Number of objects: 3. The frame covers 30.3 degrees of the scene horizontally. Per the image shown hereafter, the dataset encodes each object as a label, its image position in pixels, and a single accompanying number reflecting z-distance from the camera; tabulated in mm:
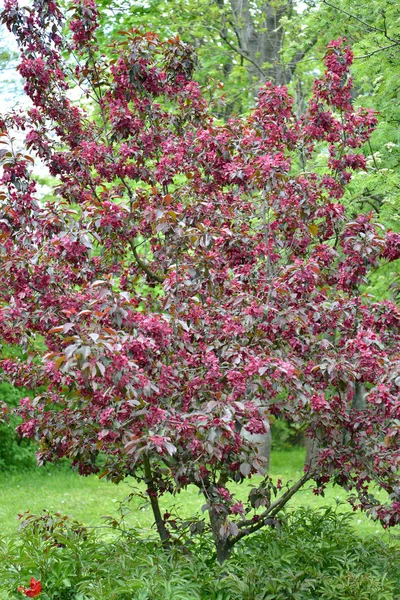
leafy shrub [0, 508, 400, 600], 4234
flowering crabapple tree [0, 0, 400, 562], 3842
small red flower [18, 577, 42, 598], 3959
